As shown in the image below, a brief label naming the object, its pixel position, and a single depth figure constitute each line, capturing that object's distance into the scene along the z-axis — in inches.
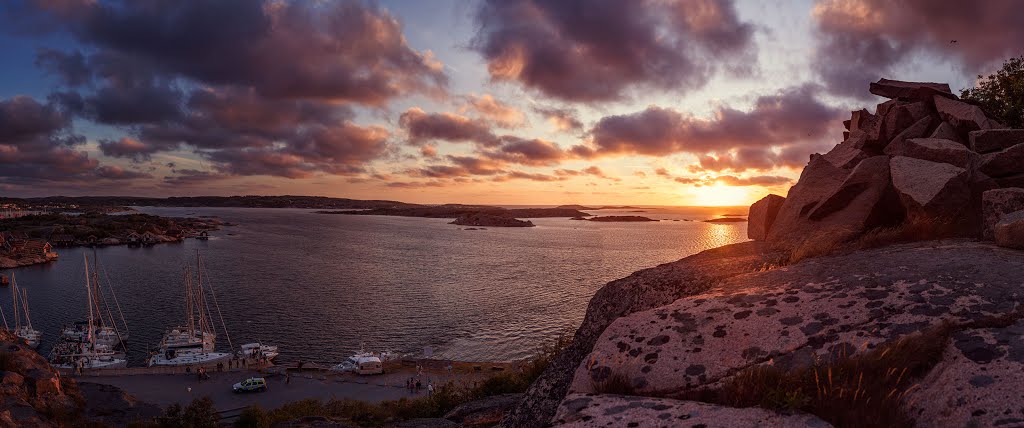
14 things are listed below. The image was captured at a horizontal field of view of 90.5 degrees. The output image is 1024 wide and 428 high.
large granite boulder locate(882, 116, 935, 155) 536.4
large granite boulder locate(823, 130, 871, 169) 570.3
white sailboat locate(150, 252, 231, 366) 2028.8
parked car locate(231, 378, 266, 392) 1754.4
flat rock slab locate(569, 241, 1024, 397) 243.1
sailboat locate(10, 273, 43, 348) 2260.1
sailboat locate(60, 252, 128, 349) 2231.8
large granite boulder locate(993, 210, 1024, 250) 315.3
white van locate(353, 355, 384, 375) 1873.8
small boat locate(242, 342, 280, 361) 2019.3
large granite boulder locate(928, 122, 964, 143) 529.0
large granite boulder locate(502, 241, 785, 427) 347.6
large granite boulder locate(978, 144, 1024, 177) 433.4
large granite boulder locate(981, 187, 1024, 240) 352.8
